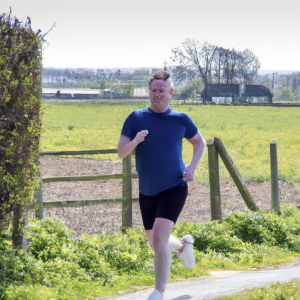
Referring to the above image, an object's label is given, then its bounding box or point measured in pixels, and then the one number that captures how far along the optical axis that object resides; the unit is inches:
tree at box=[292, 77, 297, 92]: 6501.5
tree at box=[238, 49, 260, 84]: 3750.0
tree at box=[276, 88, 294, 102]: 5674.2
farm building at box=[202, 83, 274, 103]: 3400.6
